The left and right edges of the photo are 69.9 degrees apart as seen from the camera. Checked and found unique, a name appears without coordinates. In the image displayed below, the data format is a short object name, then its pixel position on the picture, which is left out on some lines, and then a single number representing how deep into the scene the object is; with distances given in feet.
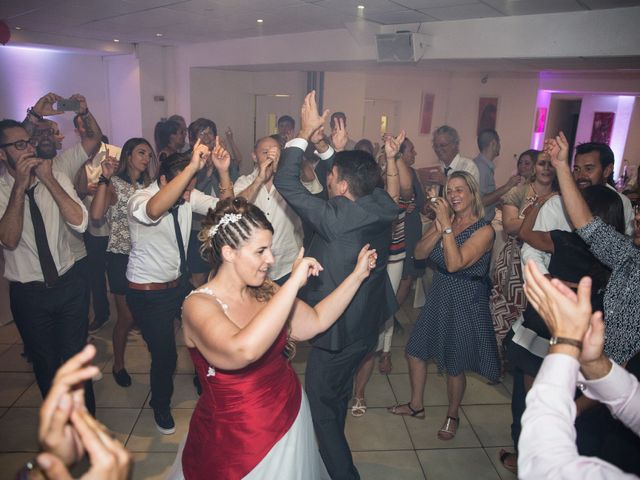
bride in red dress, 5.38
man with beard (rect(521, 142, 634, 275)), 8.28
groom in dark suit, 7.70
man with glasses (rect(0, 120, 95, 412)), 8.05
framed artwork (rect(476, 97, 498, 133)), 33.71
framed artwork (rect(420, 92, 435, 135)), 33.83
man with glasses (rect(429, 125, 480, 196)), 15.20
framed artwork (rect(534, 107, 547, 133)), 35.70
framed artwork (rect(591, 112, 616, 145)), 36.19
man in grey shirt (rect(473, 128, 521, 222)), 16.66
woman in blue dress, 8.66
